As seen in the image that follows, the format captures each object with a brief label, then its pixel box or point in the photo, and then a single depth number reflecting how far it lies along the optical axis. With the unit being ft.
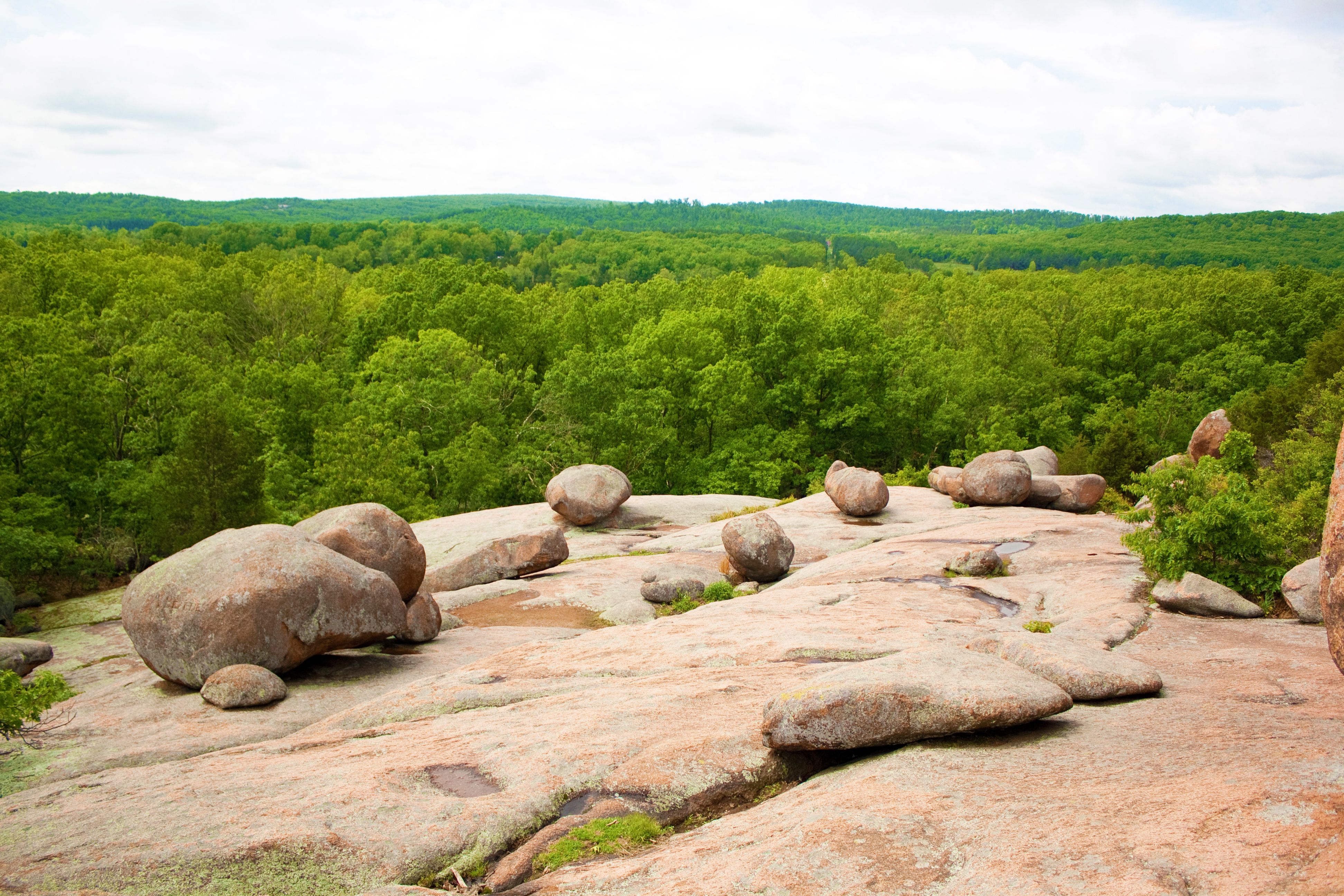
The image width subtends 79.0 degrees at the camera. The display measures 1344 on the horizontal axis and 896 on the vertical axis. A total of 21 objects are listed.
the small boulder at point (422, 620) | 62.44
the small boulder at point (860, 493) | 99.35
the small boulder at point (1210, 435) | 122.42
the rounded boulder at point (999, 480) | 101.40
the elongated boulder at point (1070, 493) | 104.94
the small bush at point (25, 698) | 34.40
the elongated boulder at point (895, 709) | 30.81
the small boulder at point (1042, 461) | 122.11
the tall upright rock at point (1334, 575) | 23.40
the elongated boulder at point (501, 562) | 85.81
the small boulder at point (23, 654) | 63.41
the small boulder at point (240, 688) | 49.11
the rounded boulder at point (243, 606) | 51.72
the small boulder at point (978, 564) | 67.92
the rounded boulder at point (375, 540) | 63.72
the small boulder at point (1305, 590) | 47.09
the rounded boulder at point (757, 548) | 77.25
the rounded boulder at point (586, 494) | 107.45
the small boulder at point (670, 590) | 72.95
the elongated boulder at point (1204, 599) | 50.55
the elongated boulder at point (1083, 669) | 35.45
